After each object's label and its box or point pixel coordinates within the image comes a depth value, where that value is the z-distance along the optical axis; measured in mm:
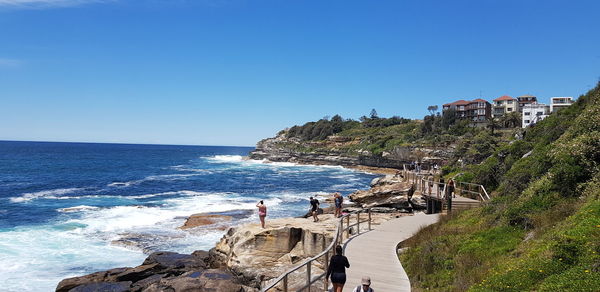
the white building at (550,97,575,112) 96625
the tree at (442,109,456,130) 107450
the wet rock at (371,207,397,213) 25516
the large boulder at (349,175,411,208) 26312
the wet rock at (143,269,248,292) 13578
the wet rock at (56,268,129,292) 15438
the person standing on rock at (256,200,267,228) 18516
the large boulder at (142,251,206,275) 17047
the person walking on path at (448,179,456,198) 21188
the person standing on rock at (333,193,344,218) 21672
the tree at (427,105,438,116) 152750
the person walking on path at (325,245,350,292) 8828
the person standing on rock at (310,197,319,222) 21241
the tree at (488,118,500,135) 76375
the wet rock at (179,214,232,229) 28219
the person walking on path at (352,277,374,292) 7309
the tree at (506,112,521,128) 87312
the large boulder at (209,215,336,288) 16391
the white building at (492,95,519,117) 118100
